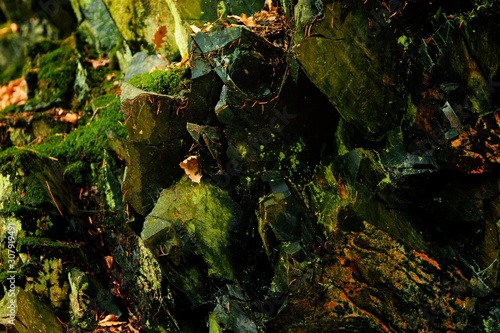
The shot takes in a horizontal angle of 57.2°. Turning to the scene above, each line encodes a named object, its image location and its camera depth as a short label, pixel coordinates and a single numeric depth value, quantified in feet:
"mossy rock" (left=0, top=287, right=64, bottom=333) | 16.57
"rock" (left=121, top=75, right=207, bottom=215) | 18.35
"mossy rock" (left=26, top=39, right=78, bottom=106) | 27.81
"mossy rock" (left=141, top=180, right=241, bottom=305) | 17.94
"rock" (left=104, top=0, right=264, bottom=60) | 22.27
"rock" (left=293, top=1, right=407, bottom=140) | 16.37
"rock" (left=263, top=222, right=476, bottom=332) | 16.87
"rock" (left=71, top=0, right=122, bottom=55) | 28.78
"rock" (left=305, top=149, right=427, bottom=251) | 16.58
